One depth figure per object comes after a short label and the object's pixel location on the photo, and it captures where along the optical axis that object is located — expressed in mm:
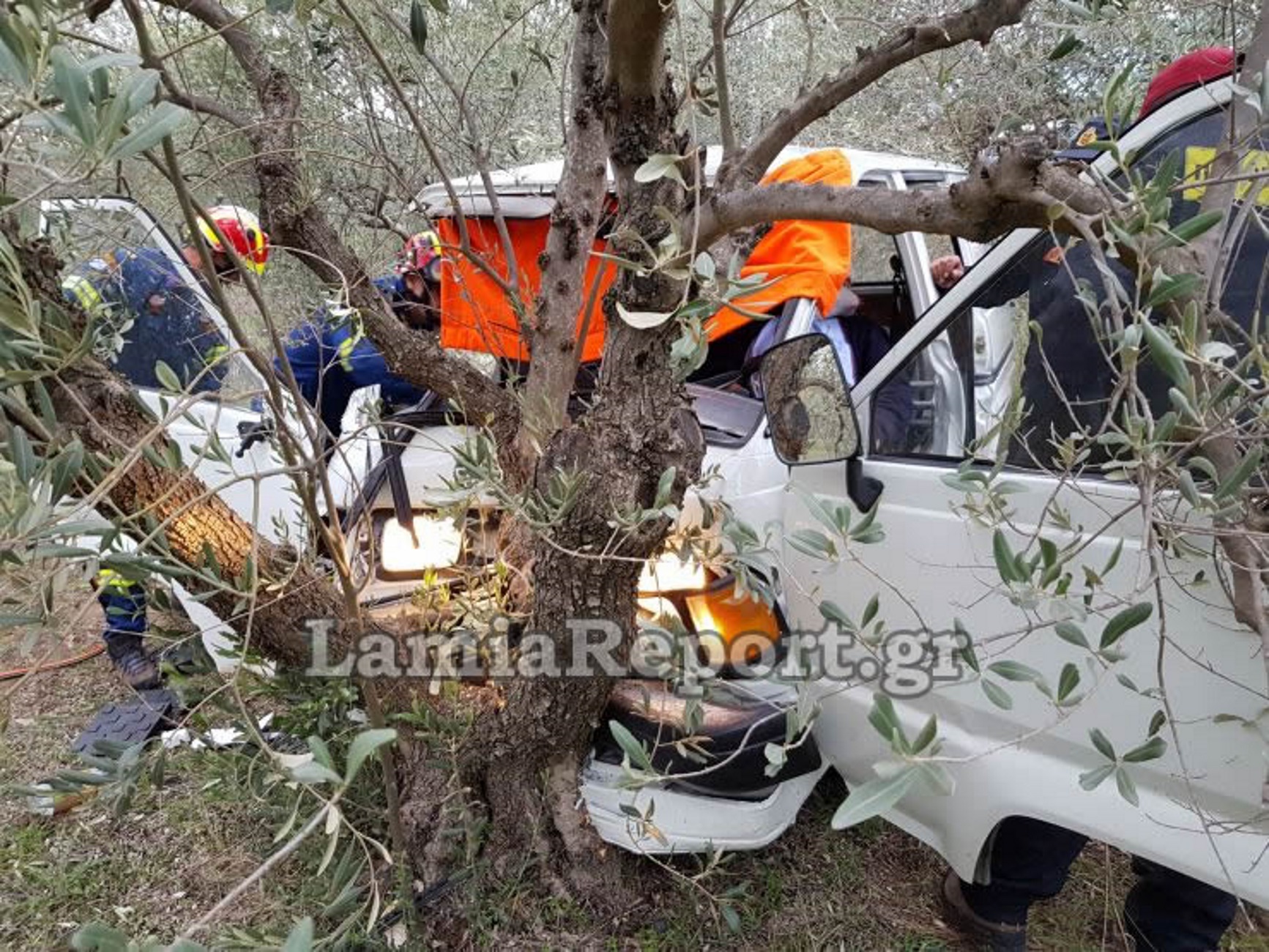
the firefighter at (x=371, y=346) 3645
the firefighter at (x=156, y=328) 3133
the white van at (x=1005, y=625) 1521
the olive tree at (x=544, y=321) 1101
